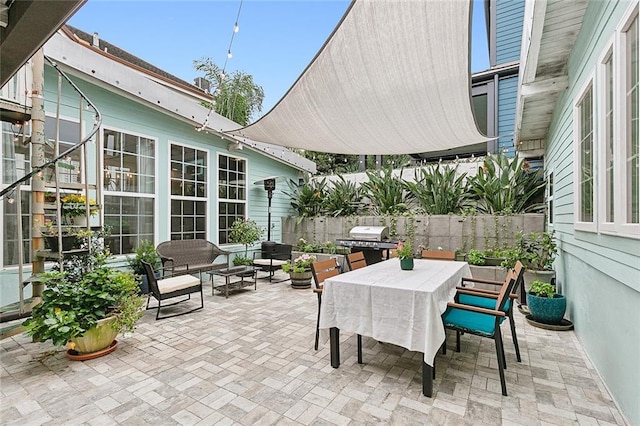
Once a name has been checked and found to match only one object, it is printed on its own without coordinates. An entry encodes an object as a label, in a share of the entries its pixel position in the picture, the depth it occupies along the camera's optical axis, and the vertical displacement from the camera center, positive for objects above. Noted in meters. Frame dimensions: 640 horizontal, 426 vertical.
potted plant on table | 3.38 -0.52
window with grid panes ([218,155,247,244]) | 7.24 +0.54
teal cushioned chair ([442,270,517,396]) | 2.35 -0.97
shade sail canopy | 2.68 +1.50
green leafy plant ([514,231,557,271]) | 4.61 -0.67
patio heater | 7.82 +0.69
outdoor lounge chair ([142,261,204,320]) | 4.09 -1.04
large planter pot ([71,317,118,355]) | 2.98 -1.24
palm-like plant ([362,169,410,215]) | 7.58 +0.46
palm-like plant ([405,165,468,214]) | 6.79 +0.46
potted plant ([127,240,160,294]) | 5.21 -0.80
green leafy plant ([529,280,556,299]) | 3.75 -1.00
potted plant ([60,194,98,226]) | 3.60 +0.08
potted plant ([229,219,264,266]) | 7.21 -0.51
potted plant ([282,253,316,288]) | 5.93 -1.19
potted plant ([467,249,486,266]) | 5.75 -0.91
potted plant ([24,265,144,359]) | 2.81 -0.96
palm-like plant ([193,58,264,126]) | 9.76 +4.16
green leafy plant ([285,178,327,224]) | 8.89 +0.47
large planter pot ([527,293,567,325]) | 3.68 -1.21
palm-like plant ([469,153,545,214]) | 6.14 +0.47
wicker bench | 5.53 -0.82
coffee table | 5.28 -1.11
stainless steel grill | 6.53 -0.65
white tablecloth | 2.30 -0.82
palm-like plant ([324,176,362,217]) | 8.43 +0.33
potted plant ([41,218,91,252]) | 3.35 -0.24
